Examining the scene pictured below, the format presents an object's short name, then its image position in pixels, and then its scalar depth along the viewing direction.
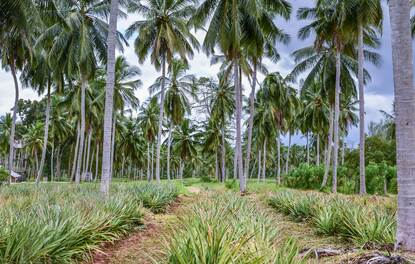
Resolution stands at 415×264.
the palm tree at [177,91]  32.97
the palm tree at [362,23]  18.02
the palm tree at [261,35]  20.88
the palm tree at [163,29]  23.89
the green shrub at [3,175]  23.98
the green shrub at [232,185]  26.18
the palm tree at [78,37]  20.58
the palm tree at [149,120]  45.38
